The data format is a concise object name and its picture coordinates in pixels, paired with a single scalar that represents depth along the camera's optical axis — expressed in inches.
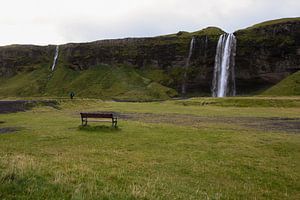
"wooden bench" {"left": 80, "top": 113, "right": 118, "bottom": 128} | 895.7
